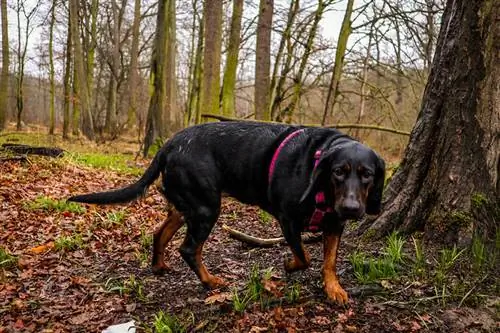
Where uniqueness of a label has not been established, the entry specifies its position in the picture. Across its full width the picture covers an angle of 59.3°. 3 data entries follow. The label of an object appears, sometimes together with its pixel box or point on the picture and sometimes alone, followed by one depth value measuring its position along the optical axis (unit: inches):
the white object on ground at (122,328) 117.3
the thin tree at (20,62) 985.5
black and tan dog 119.7
